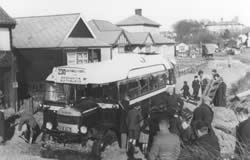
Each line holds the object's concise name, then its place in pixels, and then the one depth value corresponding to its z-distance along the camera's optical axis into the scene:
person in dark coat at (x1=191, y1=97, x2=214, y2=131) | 8.91
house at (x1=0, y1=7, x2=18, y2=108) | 16.36
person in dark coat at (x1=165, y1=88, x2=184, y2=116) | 11.84
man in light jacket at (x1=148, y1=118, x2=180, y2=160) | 6.05
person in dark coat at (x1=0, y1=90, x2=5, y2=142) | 10.98
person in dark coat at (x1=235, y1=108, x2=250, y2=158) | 6.49
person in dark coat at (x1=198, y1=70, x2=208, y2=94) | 18.41
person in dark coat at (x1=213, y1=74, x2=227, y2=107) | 15.44
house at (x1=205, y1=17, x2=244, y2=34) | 157.12
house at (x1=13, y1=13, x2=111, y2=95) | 19.84
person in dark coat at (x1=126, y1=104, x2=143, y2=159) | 9.31
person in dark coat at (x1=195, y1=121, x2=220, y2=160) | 6.12
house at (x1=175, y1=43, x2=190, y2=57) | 70.38
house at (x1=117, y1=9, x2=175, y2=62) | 41.72
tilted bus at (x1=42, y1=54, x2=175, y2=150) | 9.77
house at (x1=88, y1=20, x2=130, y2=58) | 33.38
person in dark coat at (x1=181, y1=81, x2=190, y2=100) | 19.41
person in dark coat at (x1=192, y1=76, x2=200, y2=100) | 18.98
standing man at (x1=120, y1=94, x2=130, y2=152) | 10.04
